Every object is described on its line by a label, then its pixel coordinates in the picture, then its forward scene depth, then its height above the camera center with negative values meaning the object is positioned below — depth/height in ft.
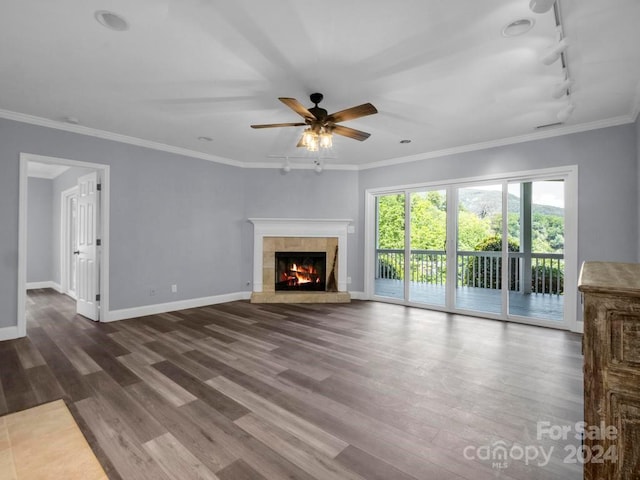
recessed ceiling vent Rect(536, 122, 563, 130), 12.94 +5.03
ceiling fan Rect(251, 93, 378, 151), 9.19 +3.81
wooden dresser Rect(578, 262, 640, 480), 3.24 -1.47
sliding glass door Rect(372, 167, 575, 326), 15.24 -0.16
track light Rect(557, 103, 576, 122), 10.47 +4.51
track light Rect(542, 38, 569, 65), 7.09 +4.51
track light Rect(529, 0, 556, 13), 5.50 +4.30
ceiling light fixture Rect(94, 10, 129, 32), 6.77 +4.95
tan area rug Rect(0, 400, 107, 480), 5.32 -4.04
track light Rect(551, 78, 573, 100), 9.00 +4.64
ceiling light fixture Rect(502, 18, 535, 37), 6.91 +4.93
